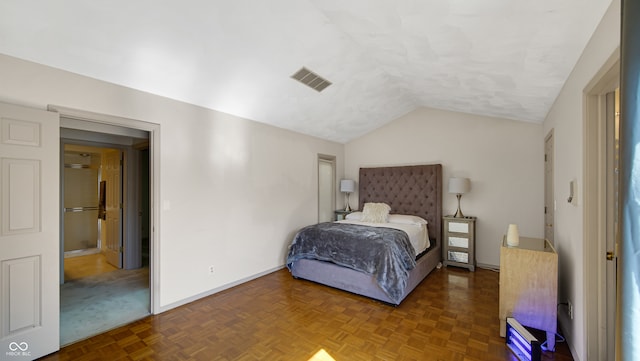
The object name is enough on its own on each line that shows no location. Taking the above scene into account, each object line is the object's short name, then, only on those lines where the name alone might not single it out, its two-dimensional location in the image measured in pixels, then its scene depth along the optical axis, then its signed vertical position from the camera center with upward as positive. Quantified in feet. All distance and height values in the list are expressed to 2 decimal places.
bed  11.03 -2.08
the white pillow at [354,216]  16.37 -2.16
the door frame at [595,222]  5.85 -0.89
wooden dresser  7.57 -3.07
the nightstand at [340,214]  18.32 -2.23
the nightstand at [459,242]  14.42 -3.31
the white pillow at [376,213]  15.31 -1.82
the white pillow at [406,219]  14.76 -2.13
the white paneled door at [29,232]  6.67 -1.34
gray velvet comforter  10.32 -2.95
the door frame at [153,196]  9.43 -0.54
